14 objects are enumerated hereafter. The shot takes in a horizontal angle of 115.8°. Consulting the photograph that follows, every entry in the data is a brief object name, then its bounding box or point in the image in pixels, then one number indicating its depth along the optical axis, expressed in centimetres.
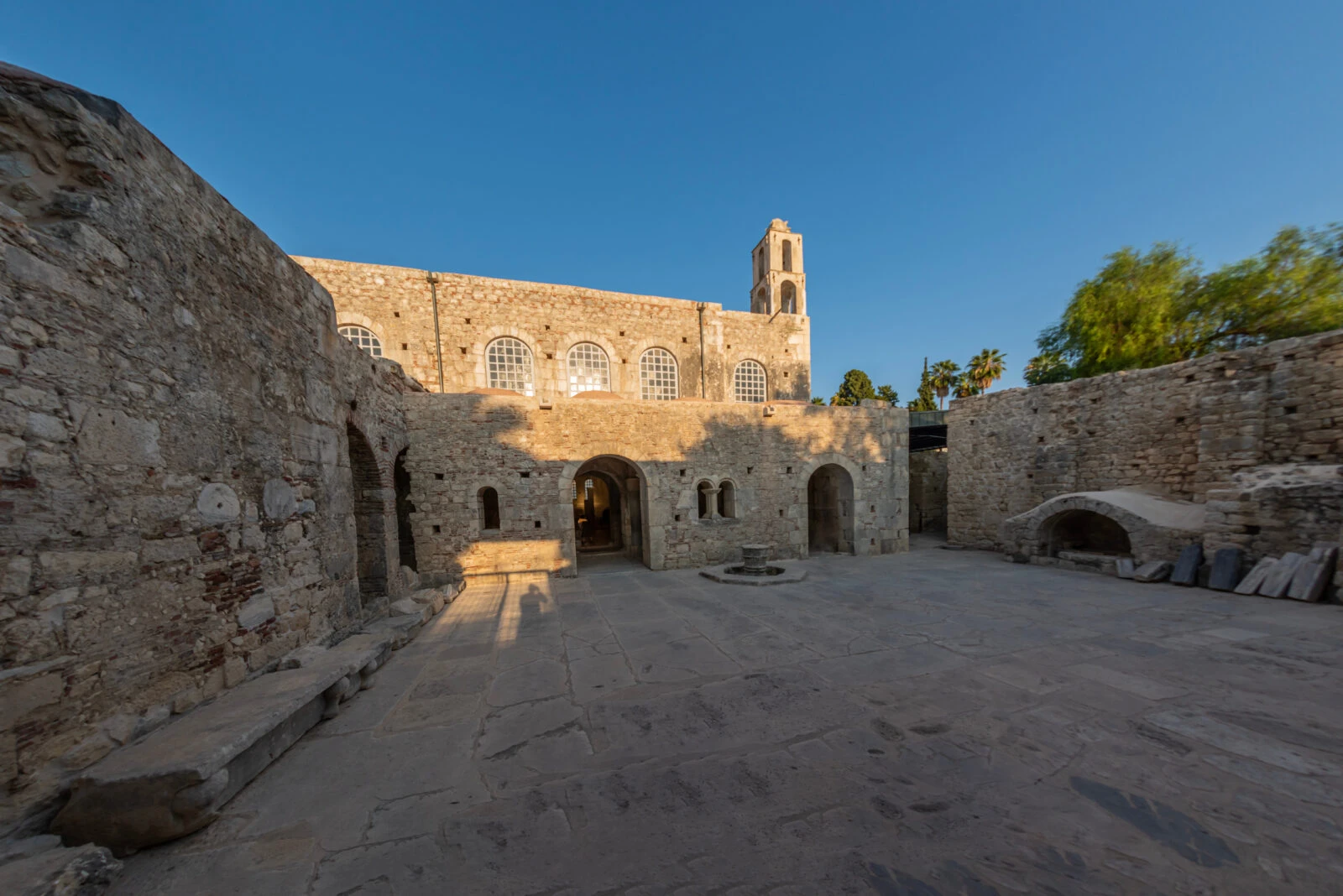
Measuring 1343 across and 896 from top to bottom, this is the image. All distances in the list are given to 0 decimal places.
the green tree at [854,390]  3269
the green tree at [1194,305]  1259
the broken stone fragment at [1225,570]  670
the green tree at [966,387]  2755
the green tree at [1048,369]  1728
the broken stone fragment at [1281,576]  615
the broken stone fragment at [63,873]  172
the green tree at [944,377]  2931
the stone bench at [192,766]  221
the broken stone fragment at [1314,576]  585
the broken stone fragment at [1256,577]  639
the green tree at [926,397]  2944
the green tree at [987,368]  2667
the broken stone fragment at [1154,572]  751
